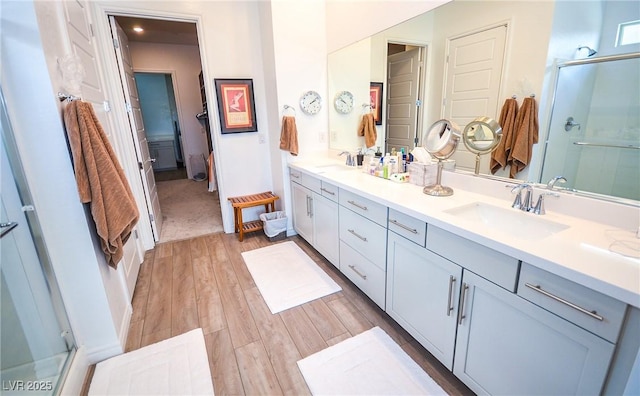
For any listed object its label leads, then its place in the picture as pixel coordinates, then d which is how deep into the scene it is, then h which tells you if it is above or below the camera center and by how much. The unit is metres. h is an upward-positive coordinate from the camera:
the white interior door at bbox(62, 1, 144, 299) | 1.80 +0.40
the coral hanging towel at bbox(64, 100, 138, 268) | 1.38 -0.24
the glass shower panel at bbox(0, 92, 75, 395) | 1.27 -0.80
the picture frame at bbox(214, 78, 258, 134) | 3.10 +0.21
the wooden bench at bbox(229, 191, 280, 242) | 3.21 -0.89
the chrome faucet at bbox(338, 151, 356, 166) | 2.87 -0.39
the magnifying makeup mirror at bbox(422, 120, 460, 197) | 1.79 -0.17
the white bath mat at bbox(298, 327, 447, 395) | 1.47 -1.33
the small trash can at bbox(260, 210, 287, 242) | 3.20 -1.10
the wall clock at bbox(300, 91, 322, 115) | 3.11 +0.21
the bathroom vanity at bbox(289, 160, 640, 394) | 0.89 -0.66
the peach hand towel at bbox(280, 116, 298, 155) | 2.99 -0.13
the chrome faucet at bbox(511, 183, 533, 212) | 1.43 -0.40
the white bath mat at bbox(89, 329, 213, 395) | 1.51 -1.34
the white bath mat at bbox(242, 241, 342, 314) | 2.24 -1.31
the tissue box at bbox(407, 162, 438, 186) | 1.94 -0.36
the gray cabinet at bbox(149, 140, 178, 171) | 7.22 -0.68
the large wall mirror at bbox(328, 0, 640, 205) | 1.29 +0.21
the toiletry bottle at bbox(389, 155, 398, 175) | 2.24 -0.34
